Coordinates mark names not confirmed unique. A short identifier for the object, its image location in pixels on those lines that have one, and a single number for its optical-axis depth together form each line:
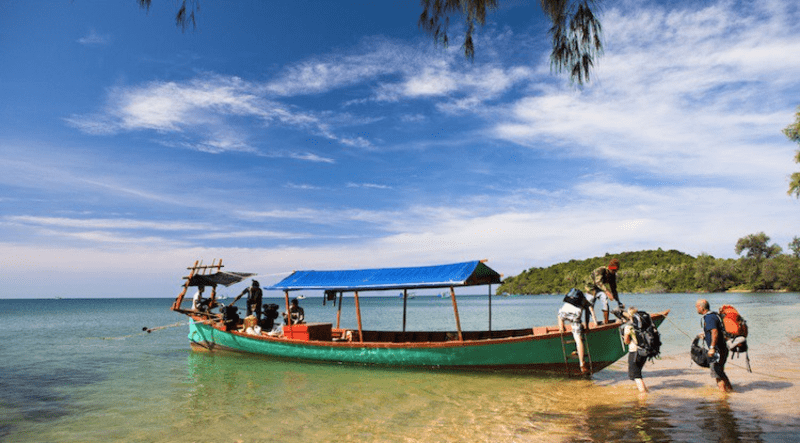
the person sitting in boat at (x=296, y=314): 17.92
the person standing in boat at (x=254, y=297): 17.73
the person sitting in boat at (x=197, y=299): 20.19
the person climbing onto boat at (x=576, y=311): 11.41
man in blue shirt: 8.98
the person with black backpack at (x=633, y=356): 9.48
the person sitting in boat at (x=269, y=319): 17.88
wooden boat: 12.02
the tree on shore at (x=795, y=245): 88.81
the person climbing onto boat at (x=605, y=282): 11.29
